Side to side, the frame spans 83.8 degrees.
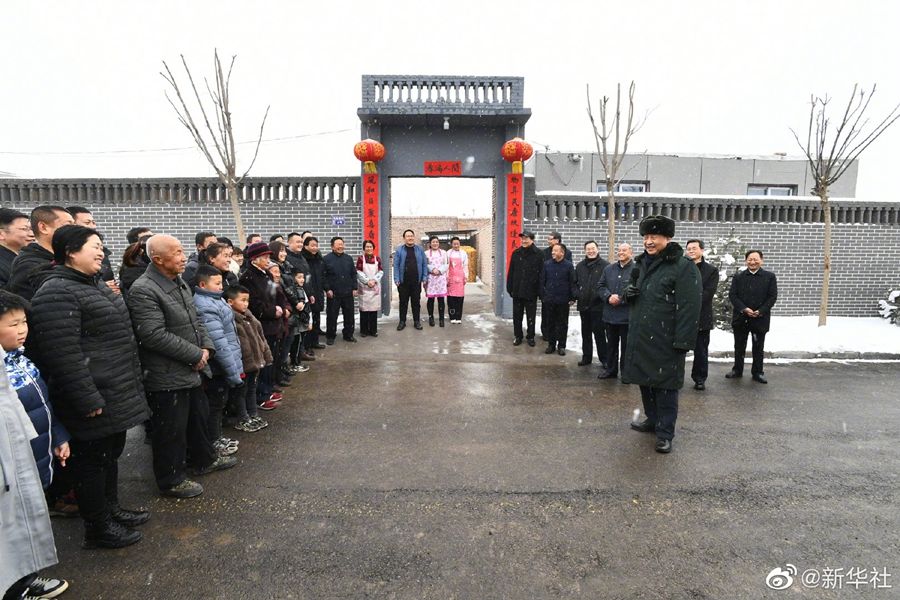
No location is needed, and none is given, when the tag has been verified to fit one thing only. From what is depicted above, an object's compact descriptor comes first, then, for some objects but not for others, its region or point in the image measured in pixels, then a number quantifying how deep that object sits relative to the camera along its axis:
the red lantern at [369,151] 9.69
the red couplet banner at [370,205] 10.11
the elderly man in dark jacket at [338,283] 7.97
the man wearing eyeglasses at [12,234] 3.65
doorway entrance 9.73
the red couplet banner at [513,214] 10.09
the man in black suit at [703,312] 5.84
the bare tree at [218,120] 8.75
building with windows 16.06
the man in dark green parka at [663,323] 4.04
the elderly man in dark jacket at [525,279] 7.95
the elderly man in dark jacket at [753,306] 6.32
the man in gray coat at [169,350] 3.11
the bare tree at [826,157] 8.99
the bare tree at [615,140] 9.49
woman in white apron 8.52
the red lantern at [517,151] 9.70
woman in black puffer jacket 2.54
